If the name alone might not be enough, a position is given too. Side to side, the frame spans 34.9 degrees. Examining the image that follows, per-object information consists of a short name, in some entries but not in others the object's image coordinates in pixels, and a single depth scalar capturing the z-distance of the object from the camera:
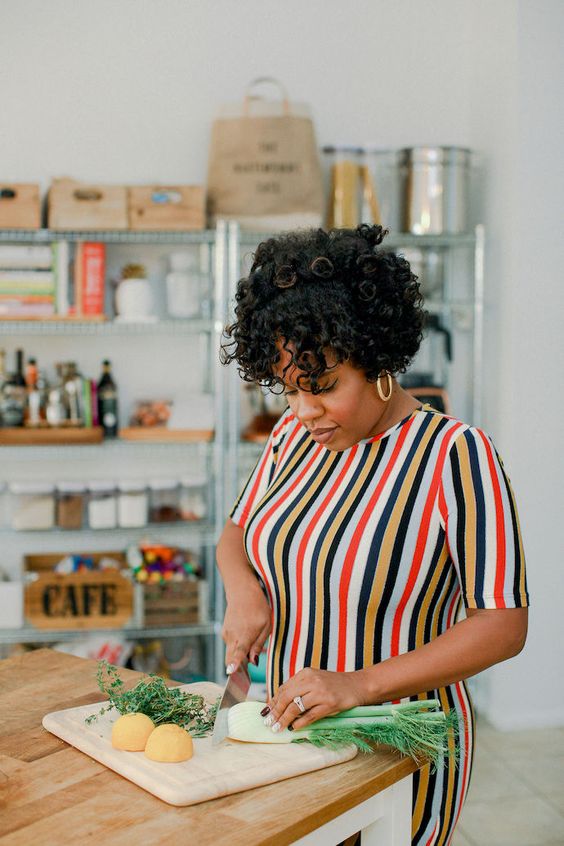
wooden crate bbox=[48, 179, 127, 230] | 3.42
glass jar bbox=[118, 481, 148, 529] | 3.55
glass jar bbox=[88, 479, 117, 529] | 3.54
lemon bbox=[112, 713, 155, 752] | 1.21
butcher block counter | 1.04
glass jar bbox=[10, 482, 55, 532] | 3.50
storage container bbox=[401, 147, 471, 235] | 3.66
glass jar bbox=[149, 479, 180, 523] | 3.62
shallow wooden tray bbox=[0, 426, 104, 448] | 3.43
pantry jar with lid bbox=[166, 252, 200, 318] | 3.60
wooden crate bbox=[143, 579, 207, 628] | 3.54
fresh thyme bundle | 1.31
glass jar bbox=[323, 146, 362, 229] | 3.65
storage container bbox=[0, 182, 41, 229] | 3.38
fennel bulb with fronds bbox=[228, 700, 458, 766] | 1.22
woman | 1.29
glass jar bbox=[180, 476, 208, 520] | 3.64
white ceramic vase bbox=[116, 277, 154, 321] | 3.57
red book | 3.48
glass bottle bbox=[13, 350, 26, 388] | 3.62
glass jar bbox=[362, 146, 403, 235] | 3.74
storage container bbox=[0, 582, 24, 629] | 3.47
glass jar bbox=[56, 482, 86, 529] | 3.53
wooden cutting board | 1.11
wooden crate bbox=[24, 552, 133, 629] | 3.46
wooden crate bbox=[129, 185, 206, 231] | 3.45
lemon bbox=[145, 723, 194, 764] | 1.17
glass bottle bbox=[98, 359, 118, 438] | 3.60
